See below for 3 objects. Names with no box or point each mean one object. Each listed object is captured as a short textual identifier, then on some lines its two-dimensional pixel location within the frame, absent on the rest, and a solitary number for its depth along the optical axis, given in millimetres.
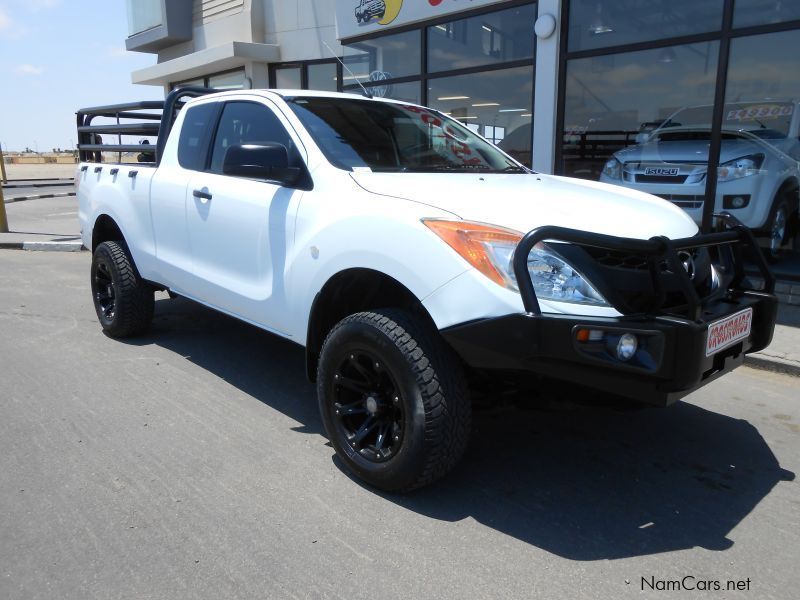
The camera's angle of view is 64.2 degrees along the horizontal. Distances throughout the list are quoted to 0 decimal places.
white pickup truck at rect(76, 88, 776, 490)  2303
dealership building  6582
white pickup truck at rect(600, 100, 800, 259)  6555
